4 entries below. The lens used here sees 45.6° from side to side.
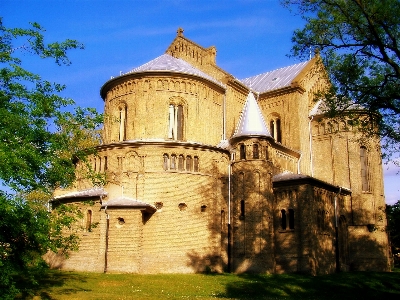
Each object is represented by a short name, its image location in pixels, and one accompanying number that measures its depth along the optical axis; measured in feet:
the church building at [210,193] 89.86
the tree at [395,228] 77.66
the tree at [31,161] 43.29
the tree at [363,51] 56.75
